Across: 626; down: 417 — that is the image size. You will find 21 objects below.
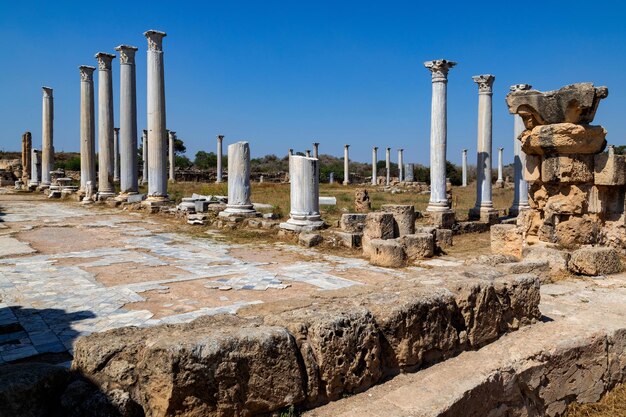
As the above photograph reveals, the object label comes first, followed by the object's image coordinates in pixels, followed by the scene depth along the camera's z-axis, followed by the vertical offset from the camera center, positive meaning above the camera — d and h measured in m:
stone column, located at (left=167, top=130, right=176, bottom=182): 41.41 +2.21
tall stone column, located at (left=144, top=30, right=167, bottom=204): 17.77 +2.72
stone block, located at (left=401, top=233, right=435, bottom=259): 10.45 -1.32
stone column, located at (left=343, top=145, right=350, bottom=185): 47.89 +1.72
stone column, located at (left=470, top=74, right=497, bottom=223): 18.52 +1.60
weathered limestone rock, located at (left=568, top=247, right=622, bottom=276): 7.13 -1.13
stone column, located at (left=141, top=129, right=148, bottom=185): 39.41 +1.69
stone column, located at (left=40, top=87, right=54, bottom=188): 28.48 +2.77
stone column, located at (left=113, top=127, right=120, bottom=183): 38.85 +1.88
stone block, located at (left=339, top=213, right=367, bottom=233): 12.55 -1.03
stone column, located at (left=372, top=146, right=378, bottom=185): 48.61 +2.10
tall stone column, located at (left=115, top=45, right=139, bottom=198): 19.77 +2.51
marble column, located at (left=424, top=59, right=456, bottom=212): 16.67 +1.76
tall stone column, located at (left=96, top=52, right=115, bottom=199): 21.94 +2.76
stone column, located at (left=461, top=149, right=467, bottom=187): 47.81 +1.75
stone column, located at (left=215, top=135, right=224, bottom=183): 42.88 +2.32
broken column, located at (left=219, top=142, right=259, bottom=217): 15.16 +0.02
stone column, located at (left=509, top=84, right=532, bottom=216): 19.02 +0.16
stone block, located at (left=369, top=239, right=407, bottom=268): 9.55 -1.37
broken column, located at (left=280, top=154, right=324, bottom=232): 13.07 -0.25
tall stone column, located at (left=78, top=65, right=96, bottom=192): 23.92 +3.02
